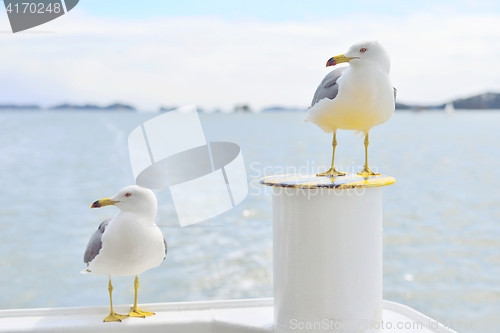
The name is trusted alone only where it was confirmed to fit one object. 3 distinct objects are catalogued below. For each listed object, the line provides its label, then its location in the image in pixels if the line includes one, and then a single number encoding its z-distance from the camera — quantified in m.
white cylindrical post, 2.15
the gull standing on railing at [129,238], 2.26
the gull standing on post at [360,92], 2.15
